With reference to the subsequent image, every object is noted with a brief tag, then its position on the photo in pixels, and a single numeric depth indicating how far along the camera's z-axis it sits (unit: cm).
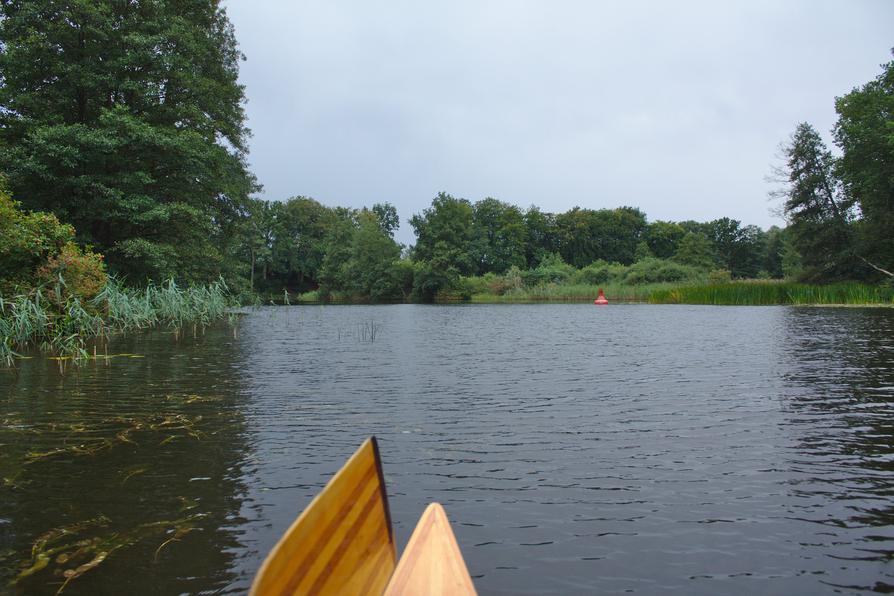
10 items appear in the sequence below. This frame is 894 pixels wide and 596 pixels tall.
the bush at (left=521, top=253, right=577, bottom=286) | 7775
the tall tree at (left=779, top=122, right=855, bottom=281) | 4959
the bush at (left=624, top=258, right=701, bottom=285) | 6950
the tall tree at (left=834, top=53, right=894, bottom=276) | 4209
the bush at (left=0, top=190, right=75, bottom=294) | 1416
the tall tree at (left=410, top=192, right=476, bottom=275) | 8231
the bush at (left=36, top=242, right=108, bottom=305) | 1460
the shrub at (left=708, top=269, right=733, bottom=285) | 6668
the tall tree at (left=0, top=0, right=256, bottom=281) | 2173
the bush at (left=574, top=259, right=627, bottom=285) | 7319
